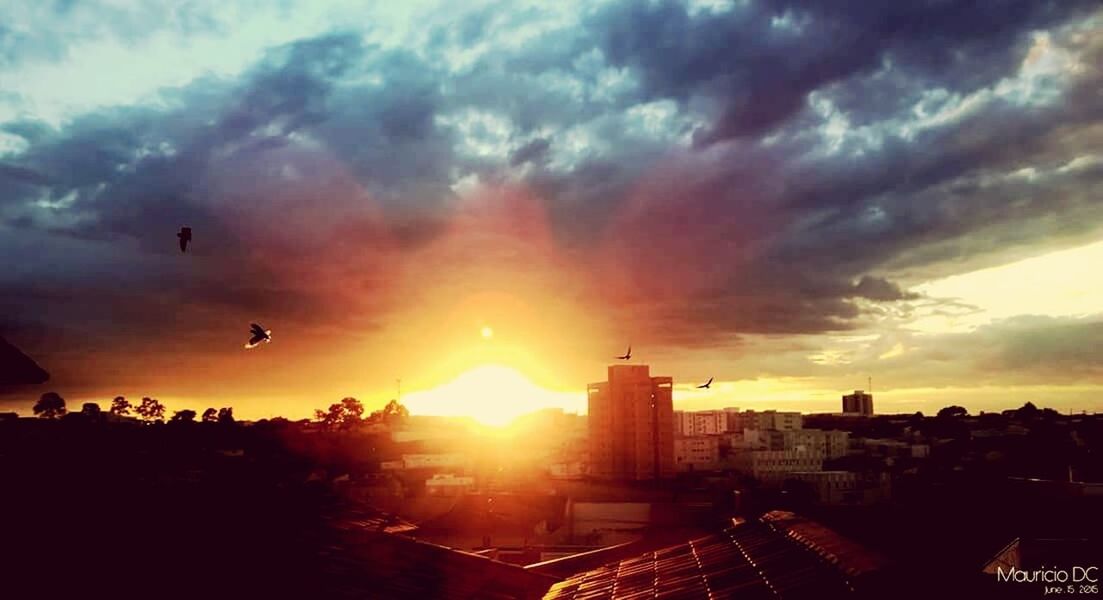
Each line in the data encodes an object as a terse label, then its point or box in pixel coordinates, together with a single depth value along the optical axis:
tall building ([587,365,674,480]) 103.12
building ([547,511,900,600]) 8.05
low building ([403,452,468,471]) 112.88
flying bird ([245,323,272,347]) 23.65
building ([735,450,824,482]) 103.56
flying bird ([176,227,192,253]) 21.22
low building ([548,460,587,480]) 106.41
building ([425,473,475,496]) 83.20
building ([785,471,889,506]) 76.31
